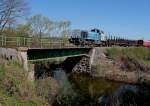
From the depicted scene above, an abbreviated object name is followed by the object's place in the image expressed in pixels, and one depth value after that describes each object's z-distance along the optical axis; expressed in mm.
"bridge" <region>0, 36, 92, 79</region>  13295
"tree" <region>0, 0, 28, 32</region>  28497
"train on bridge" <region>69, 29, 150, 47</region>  29166
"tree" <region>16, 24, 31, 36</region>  33100
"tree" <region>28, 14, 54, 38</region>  44934
